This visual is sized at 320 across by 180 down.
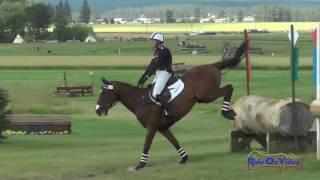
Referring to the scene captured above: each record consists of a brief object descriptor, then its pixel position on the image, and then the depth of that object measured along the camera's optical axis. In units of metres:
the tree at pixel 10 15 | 190.38
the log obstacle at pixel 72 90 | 51.56
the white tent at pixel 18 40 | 177.35
